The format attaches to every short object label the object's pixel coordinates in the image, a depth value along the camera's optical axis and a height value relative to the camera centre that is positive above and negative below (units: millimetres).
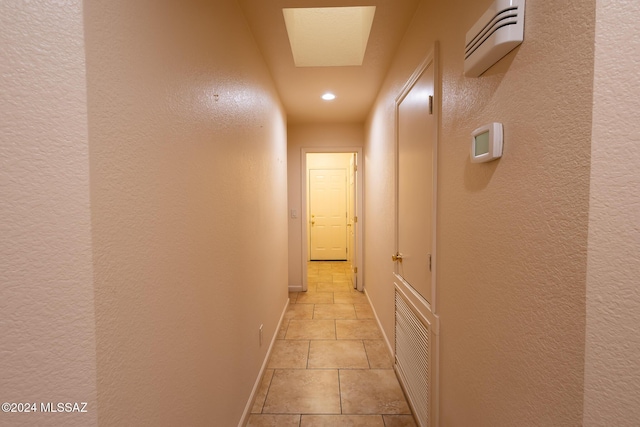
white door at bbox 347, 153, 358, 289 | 4309 -572
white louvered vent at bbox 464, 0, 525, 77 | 746 +472
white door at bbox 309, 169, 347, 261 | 6305 -310
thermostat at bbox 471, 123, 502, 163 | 840 +182
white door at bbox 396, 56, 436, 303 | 1474 +106
